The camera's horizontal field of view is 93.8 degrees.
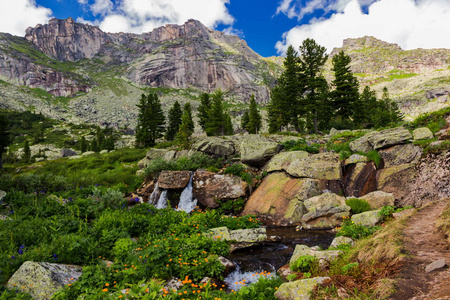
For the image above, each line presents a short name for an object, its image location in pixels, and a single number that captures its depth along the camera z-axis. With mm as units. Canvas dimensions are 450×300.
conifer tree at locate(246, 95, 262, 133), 61656
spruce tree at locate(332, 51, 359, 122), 33219
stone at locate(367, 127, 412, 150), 13313
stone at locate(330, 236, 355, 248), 7107
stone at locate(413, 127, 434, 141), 12820
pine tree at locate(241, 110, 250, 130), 83050
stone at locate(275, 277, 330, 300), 4227
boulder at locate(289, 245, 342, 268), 5622
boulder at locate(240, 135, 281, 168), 17706
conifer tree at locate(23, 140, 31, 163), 59016
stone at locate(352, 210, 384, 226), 8750
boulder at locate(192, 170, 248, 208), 14875
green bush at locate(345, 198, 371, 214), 10836
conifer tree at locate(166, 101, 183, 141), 61688
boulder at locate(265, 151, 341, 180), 13602
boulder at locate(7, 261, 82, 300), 4770
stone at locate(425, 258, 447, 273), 3828
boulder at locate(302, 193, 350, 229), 10758
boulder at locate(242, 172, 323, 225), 12383
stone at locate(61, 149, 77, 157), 78738
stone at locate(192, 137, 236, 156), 22266
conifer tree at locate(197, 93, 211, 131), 59094
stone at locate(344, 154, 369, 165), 13706
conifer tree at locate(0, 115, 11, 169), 44250
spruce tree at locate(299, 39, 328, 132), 32844
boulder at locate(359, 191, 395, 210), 11099
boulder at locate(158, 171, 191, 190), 16484
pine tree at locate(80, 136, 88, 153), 79012
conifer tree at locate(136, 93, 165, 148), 49688
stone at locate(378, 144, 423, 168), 12312
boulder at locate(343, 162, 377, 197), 12703
